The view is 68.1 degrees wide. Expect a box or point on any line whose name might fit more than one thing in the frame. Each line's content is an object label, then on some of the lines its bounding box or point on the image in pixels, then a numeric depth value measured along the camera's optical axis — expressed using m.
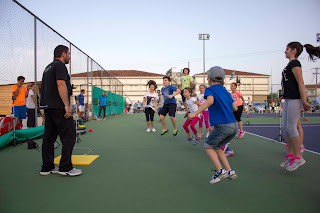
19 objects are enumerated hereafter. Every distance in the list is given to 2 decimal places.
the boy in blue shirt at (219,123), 2.86
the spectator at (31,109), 7.63
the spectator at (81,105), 13.45
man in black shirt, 3.40
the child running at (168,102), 7.45
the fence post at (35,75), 7.45
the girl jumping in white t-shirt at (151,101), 8.82
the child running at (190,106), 6.43
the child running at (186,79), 7.61
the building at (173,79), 56.56
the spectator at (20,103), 6.80
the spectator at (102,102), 16.34
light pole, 42.81
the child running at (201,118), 7.15
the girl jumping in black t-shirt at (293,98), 3.48
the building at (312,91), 68.25
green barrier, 15.64
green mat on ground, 5.60
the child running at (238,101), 7.19
